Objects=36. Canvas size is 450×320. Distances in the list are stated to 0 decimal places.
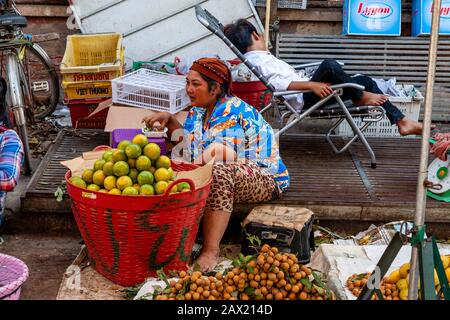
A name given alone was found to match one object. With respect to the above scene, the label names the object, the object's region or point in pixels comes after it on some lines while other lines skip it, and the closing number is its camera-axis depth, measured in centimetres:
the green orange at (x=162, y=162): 391
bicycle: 530
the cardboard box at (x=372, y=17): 743
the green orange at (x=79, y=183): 387
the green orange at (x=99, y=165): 393
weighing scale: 480
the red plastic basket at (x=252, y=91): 605
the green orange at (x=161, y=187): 378
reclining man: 557
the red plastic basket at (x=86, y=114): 612
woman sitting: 425
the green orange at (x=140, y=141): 391
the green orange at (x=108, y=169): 386
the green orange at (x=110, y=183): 380
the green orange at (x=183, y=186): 387
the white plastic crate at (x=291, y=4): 754
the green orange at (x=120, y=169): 381
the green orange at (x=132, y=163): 388
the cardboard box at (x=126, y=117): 555
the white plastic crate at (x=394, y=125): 647
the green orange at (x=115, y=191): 375
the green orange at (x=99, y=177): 385
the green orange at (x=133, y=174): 384
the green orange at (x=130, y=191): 371
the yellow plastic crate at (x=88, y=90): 602
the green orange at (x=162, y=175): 383
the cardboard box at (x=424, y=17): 734
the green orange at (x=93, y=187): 381
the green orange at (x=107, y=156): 395
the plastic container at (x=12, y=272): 357
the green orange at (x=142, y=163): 384
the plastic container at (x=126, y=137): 496
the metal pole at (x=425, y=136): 247
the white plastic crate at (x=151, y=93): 566
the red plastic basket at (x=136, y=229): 372
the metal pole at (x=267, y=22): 665
